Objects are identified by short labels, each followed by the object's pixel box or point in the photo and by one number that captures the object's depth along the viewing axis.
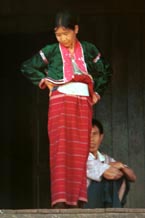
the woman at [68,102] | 9.20
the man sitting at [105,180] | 9.32
